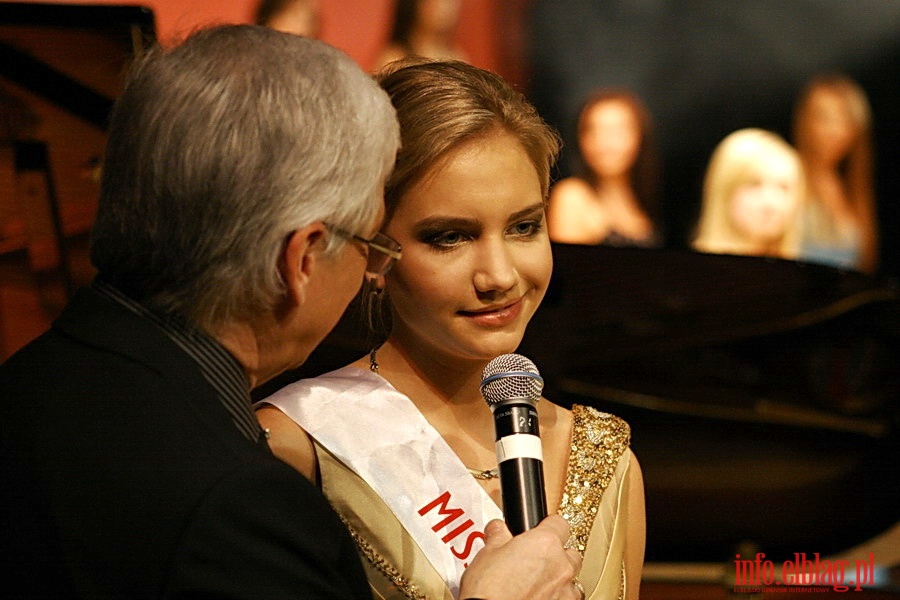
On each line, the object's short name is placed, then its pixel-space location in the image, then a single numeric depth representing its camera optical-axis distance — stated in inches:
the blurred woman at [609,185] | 502.3
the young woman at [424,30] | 463.2
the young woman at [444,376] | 133.0
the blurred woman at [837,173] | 525.3
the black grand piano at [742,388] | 266.7
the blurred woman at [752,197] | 509.4
